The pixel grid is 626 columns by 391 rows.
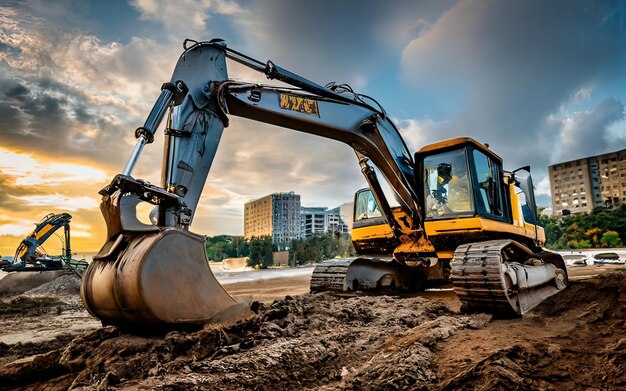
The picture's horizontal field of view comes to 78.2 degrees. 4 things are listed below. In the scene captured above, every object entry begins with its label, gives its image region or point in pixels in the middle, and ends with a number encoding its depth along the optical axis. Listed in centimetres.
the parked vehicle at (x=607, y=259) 2171
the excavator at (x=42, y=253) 1634
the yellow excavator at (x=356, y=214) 335
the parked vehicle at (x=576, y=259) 2293
